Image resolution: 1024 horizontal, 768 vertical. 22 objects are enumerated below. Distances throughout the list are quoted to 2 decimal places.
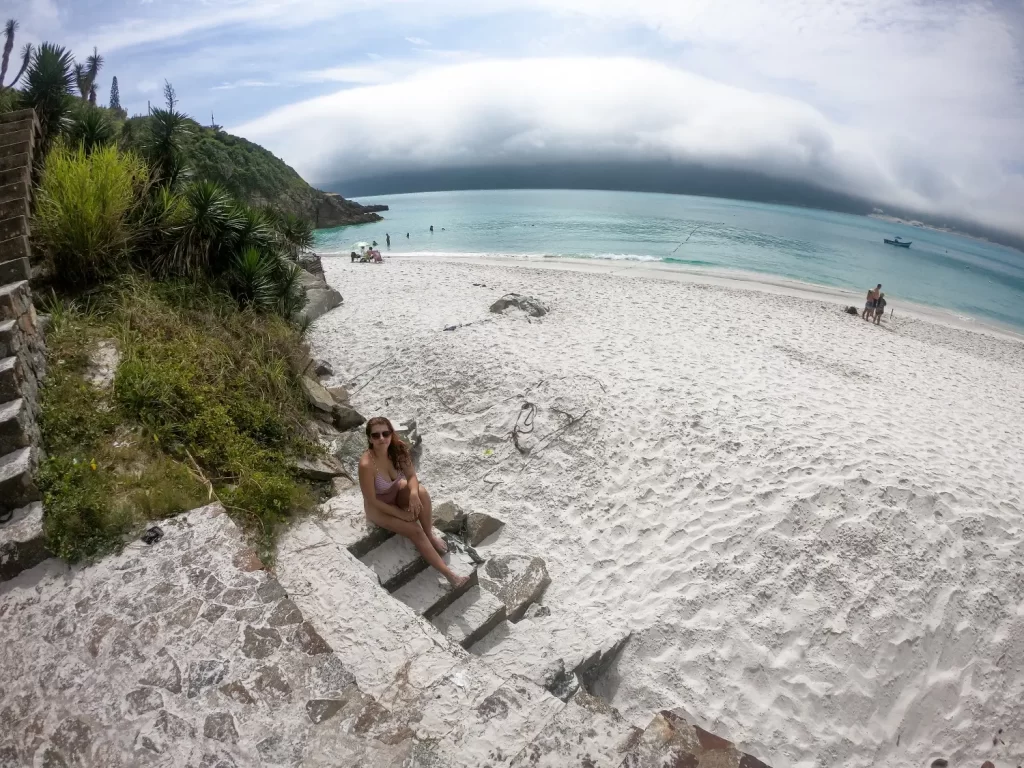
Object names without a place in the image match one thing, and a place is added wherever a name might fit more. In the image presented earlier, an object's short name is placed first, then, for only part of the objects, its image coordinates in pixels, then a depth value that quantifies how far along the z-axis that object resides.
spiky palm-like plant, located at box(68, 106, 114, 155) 8.54
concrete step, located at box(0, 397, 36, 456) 3.85
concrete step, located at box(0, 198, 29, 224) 6.16
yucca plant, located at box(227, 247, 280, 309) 8.20
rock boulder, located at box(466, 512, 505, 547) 6.09
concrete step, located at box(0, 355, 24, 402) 4.09
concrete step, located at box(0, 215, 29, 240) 5.96
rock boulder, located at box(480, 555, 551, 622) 5.20
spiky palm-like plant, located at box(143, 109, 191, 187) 8.59
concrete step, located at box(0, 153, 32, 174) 6.84
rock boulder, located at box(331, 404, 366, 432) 7.85
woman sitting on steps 4.71
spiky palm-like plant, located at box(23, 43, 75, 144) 8.50
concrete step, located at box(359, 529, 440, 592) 4.65
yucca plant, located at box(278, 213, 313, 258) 11.48
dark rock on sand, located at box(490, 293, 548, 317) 12.35
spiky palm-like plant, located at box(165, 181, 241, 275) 7.69
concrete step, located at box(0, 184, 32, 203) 6.43
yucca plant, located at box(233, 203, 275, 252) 8.38
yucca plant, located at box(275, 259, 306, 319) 9.10
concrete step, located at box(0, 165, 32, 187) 6.61
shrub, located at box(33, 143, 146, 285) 6.43
